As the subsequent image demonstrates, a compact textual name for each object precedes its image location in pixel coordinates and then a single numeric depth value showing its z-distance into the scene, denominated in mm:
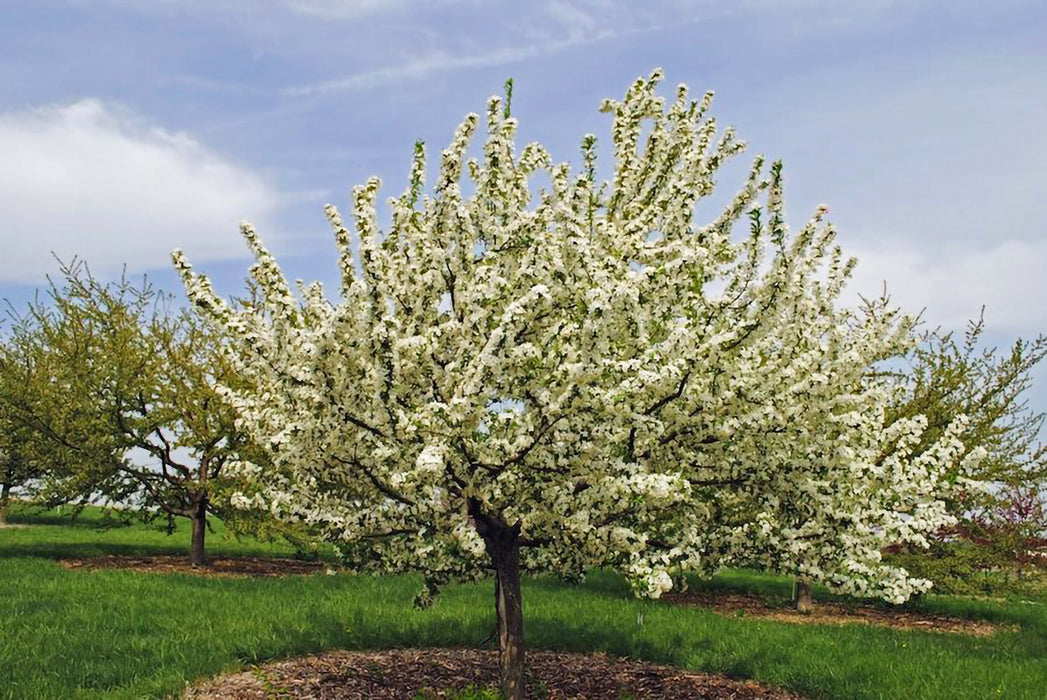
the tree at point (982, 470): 18953
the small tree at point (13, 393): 21719
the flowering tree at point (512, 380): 7273
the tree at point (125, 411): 21344
